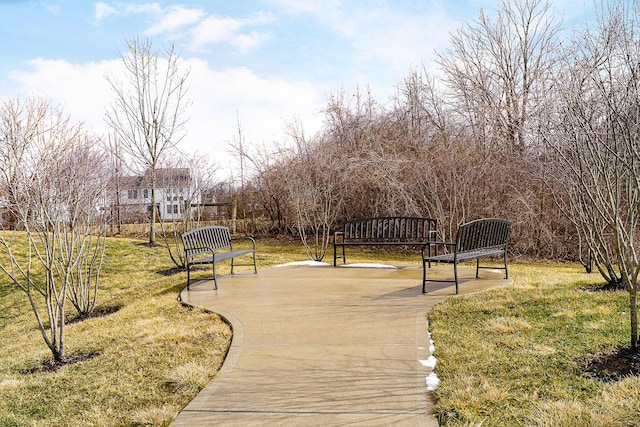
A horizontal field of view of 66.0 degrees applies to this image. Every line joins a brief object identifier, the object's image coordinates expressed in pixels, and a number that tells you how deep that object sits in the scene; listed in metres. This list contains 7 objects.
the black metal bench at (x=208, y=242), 7.54
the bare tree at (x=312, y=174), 14.00
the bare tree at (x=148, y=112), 14.29
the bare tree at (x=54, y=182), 5.45
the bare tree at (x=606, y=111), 4.33
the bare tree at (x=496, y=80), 16.75
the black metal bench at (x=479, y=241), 6.61
